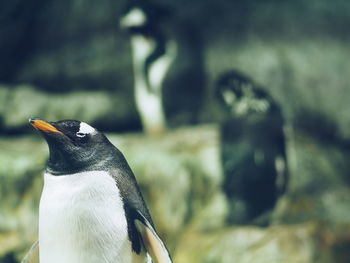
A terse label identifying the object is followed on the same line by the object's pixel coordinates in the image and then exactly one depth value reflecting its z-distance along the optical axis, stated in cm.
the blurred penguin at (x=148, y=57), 1114
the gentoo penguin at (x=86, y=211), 372
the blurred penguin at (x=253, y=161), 965
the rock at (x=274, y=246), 762
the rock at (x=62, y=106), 1109
